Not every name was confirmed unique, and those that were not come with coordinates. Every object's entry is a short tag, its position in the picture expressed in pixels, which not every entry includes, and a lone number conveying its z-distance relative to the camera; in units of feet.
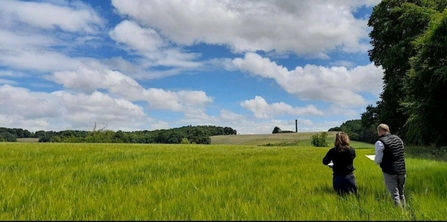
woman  24.97
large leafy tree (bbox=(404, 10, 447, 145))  76.23
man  24.71
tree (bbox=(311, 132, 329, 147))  270.14
